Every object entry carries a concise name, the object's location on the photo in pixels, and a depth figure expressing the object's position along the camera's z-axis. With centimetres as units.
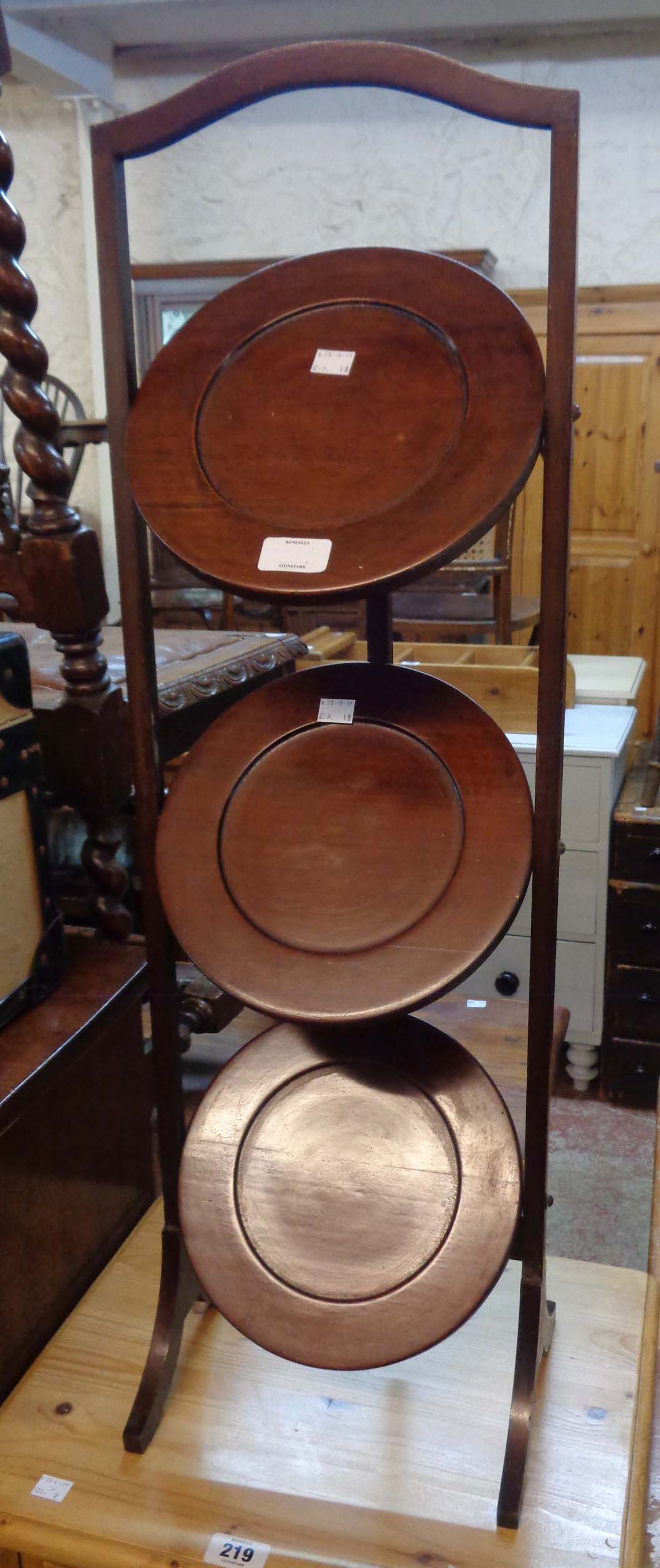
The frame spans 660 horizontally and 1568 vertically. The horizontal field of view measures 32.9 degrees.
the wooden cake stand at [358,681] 85
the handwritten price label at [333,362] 92
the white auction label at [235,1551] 97
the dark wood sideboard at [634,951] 227
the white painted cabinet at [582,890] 229
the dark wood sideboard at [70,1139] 117
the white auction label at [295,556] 82
